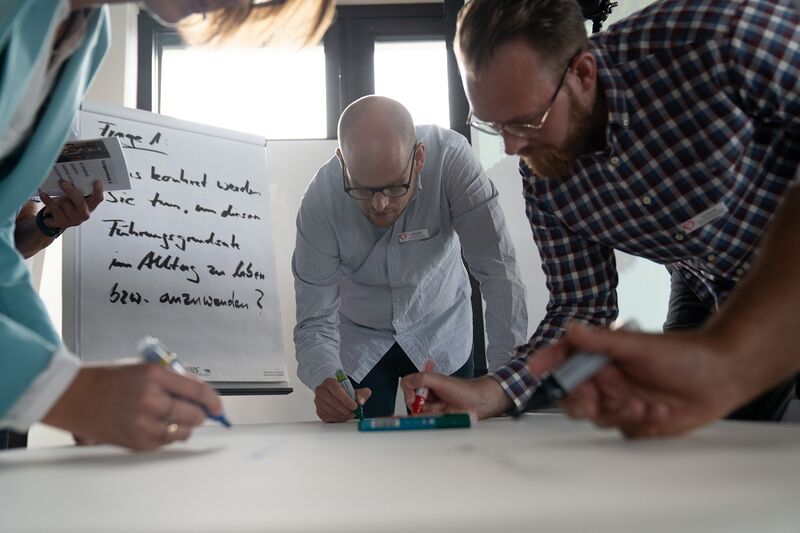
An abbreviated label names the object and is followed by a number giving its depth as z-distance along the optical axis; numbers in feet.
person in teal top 2.14
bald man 6.26
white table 1.16
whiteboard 6.68
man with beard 3.89
